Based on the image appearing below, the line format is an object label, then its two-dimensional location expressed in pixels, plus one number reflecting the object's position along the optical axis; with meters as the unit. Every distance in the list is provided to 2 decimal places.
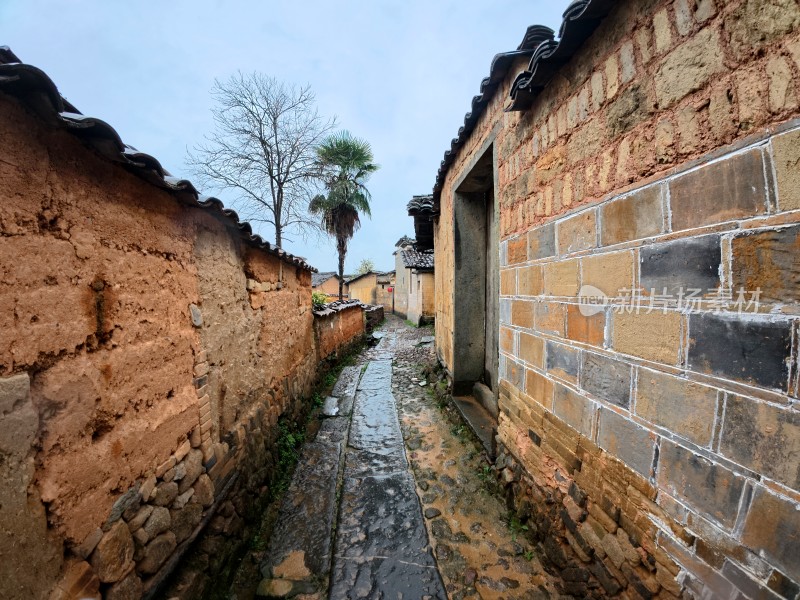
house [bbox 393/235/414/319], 18.11
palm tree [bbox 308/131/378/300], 13.64
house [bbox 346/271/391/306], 26.09
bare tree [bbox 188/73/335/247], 11.73
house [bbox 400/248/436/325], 14.20
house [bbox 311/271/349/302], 27.88
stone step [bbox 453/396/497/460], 3.18
